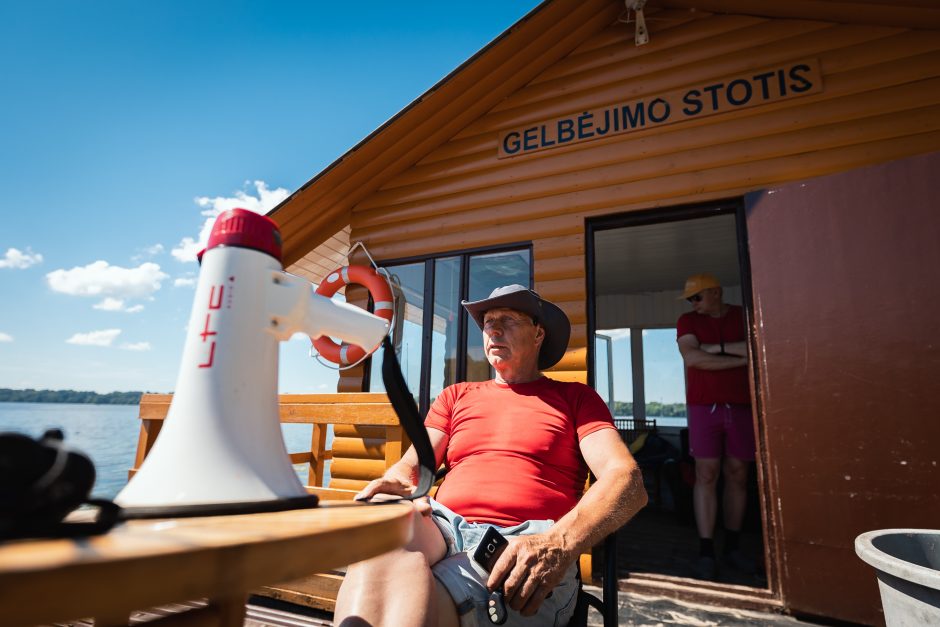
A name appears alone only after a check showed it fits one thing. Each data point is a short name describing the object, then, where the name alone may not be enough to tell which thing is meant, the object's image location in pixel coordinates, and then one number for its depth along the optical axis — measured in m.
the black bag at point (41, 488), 0.34
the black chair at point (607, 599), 1.13
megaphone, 0.52
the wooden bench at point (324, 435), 1.93
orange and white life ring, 3.46
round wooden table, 0.26
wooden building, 2.08
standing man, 2.78
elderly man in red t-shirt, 0.94
